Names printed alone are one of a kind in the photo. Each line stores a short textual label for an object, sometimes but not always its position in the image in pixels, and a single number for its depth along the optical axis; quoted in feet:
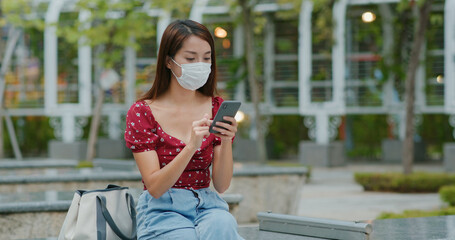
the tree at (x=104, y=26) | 57.26
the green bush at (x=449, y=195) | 32.47
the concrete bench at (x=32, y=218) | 20.20
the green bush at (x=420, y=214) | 24.54
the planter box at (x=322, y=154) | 63.57
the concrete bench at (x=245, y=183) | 27.71
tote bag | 11.57
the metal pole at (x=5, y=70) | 56.13
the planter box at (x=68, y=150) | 70.44
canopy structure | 64.44
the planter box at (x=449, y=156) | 57.52
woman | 11.68
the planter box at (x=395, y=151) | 66.98
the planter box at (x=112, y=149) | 72.28
